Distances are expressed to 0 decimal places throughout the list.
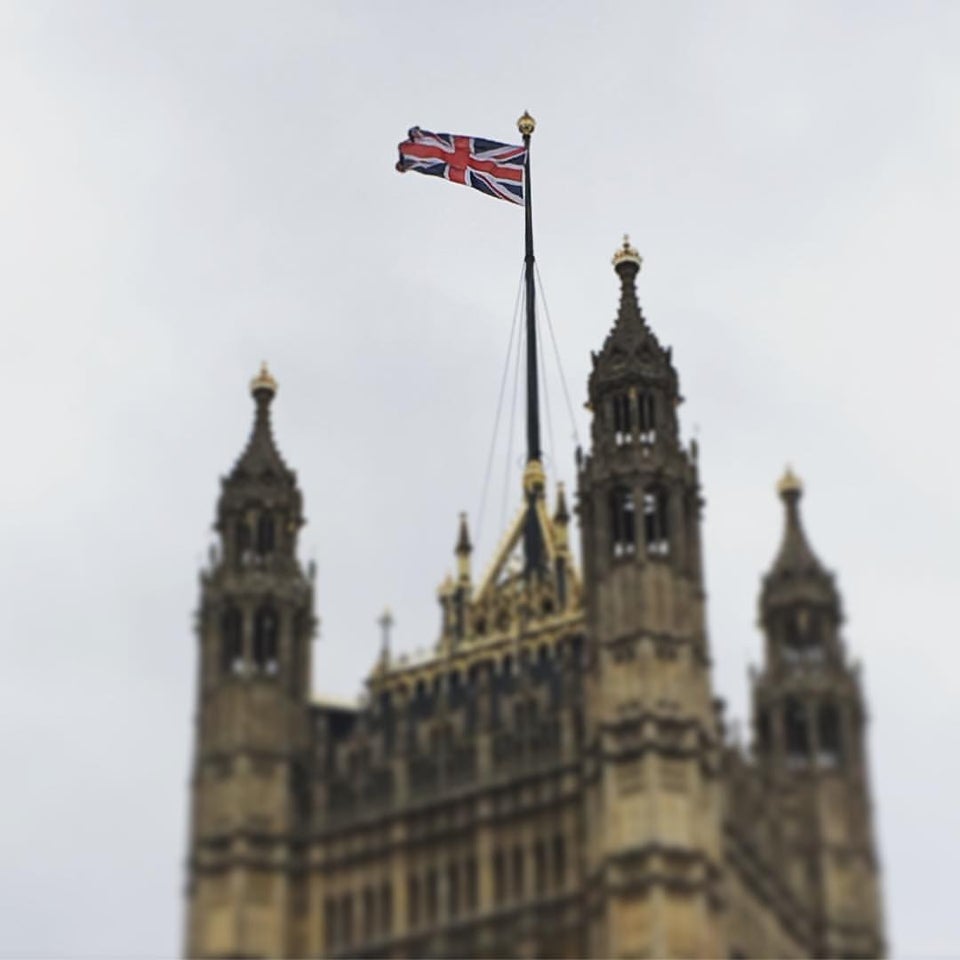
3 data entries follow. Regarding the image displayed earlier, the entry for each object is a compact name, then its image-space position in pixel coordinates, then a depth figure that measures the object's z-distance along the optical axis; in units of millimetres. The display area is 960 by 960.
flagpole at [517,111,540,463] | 108562
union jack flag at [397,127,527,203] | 106562
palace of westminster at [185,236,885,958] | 86062
